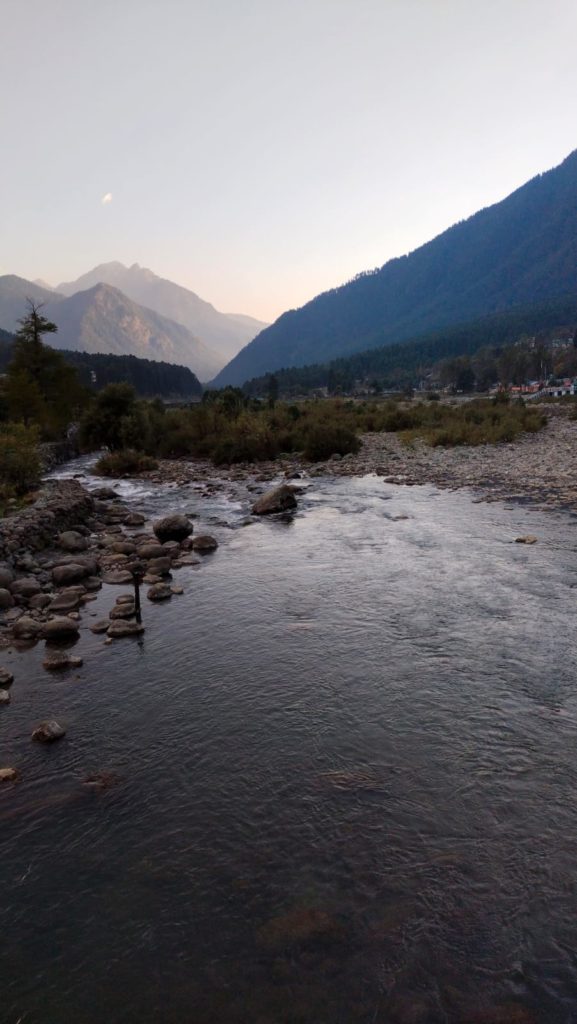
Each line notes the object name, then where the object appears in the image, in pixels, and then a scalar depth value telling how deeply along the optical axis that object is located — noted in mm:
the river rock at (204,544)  17156
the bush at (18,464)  23453
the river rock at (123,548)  17094
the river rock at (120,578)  14539
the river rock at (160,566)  15023
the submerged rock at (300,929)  4723
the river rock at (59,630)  11031
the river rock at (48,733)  7629
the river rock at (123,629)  11086
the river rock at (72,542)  17297
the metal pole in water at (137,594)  11367
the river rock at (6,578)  13508
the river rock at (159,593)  13141
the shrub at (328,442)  38062
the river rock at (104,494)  26875
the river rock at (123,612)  11906
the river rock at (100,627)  11453
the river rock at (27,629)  11078
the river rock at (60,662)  9789
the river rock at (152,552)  16469
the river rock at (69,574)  14195
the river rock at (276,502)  22422
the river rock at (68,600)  12516
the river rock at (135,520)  21172
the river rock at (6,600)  12586
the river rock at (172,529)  18422
